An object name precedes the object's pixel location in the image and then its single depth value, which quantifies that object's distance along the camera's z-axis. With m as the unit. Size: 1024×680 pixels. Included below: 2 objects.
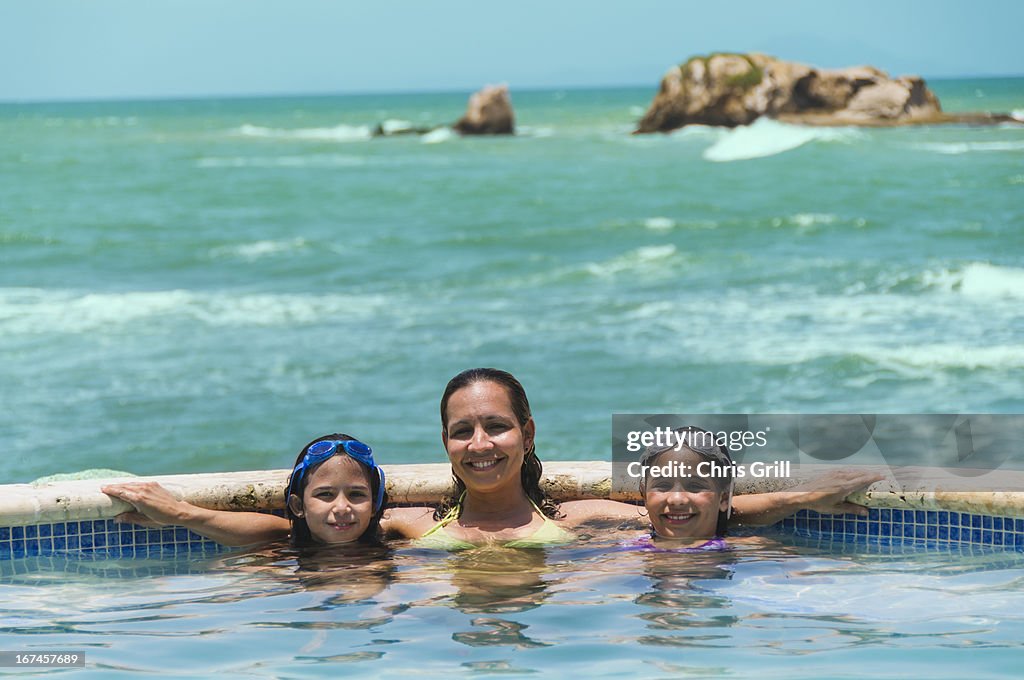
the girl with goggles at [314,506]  4.84
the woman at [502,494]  4.80
